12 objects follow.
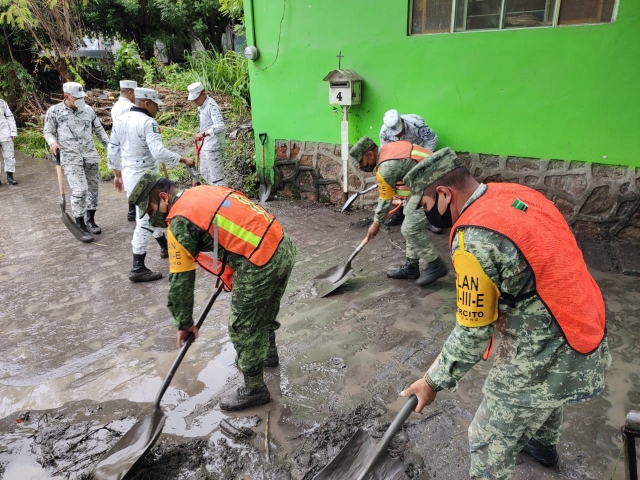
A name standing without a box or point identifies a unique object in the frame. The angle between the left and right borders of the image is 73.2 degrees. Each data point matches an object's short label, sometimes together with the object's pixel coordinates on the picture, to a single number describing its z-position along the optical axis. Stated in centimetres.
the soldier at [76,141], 563
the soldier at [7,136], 855
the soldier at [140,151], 464
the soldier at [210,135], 632
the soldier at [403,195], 382
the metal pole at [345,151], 601
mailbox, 575
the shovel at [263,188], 723
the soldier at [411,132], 514
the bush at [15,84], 1240
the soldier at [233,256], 243
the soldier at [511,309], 156
